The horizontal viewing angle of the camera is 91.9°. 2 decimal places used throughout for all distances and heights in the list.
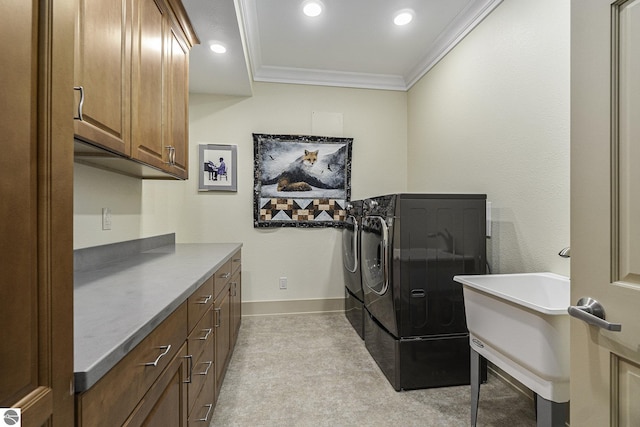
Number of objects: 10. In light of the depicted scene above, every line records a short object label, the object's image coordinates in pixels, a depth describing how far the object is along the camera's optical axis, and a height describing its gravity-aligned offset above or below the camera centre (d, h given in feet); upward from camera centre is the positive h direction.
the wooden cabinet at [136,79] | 3.50 +1.96
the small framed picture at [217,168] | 10.73 +1.59
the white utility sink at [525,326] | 3.71 -1.52
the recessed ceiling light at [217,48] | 7.72 +4.21
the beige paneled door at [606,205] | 2.34 +0.07
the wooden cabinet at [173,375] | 2.17 -1.60
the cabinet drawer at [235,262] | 7.90 -1.33
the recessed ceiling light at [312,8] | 7.57 +5.15
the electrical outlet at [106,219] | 5.96 -0.11
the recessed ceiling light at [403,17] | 7.89 +5.14
